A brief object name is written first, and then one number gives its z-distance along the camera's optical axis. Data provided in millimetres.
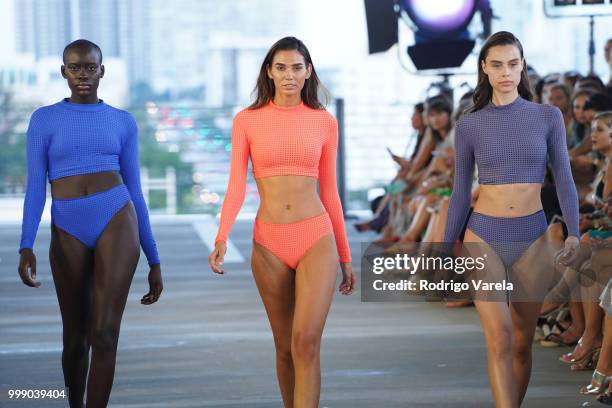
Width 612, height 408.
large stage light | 19531
